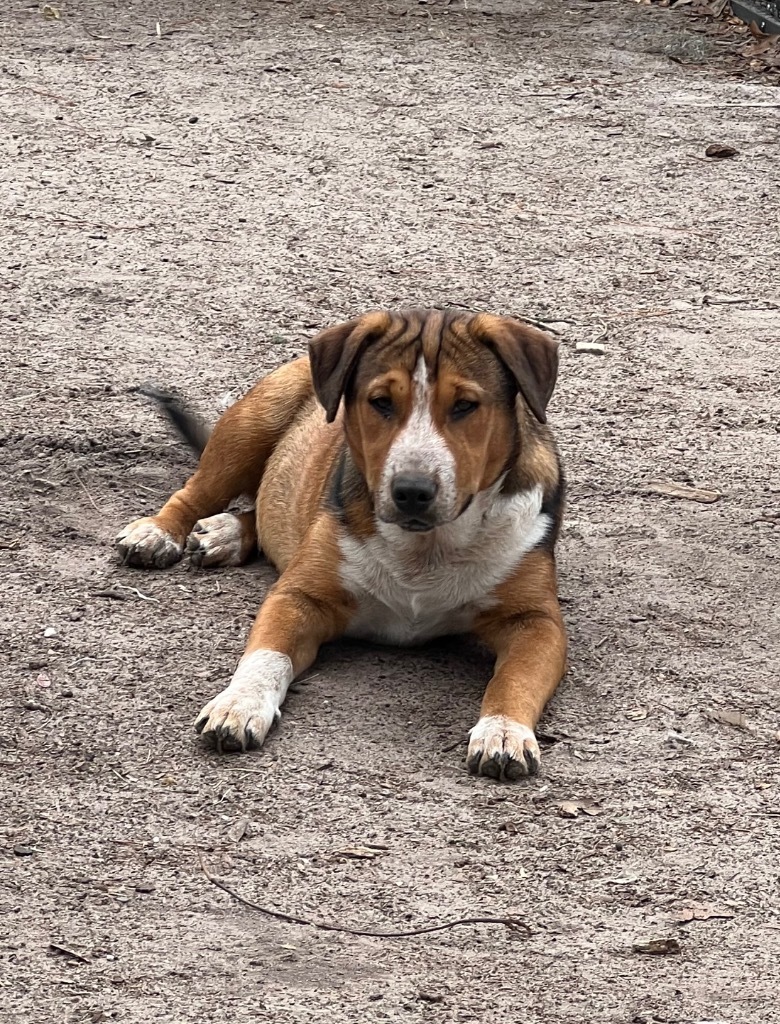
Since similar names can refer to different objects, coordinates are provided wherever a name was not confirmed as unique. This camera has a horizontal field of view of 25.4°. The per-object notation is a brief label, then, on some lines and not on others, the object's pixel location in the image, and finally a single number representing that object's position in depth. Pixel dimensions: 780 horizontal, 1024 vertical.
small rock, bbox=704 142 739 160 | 10.41
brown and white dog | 4.94
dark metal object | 12.41
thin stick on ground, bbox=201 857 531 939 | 4.06
